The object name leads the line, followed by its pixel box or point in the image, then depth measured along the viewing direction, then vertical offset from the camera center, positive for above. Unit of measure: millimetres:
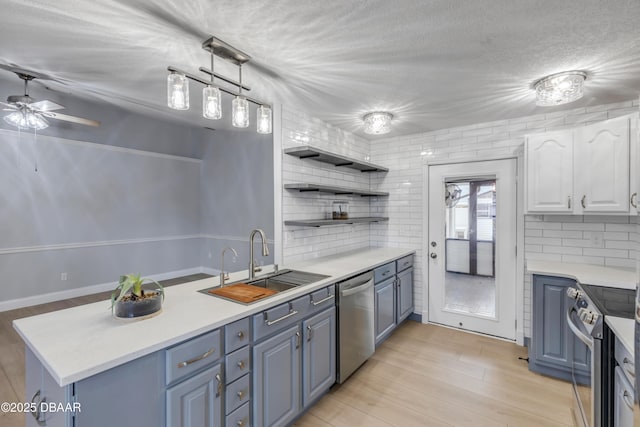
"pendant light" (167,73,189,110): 1659 +690
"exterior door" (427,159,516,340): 3223 -399
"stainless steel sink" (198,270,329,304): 2184 -523
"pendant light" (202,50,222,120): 1782 +673
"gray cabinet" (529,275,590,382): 2434 -999
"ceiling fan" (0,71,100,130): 2951 +1048
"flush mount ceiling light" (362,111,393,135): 2969 +917
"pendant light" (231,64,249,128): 1944 +679
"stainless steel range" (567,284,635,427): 1478 -726
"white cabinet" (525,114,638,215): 2371 +366
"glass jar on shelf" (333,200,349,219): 3357 +20
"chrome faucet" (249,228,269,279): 2125 -371
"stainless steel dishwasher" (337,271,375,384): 2352 -949
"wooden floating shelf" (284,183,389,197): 2723 +228
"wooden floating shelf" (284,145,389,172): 2748 +561
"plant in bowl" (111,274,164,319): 1407 -427
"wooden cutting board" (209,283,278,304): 1742 -508
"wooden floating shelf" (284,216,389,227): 2757 -101
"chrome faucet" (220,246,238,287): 2010 -456
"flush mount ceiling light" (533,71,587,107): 2094 +907
